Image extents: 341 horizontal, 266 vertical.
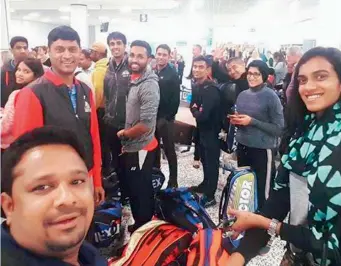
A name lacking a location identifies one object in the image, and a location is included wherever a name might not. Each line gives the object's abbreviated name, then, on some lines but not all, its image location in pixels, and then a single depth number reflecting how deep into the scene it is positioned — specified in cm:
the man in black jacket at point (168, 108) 368
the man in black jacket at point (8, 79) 260
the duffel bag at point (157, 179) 311
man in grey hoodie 224
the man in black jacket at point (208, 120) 312
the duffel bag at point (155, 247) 192
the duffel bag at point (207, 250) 180
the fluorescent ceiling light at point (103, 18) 1750
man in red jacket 152
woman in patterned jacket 103
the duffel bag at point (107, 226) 238
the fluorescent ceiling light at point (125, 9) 1288
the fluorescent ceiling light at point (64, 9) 1353
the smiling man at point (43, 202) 74
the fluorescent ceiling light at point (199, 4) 1162
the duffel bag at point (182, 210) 222
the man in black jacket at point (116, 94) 283
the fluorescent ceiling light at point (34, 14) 1638
